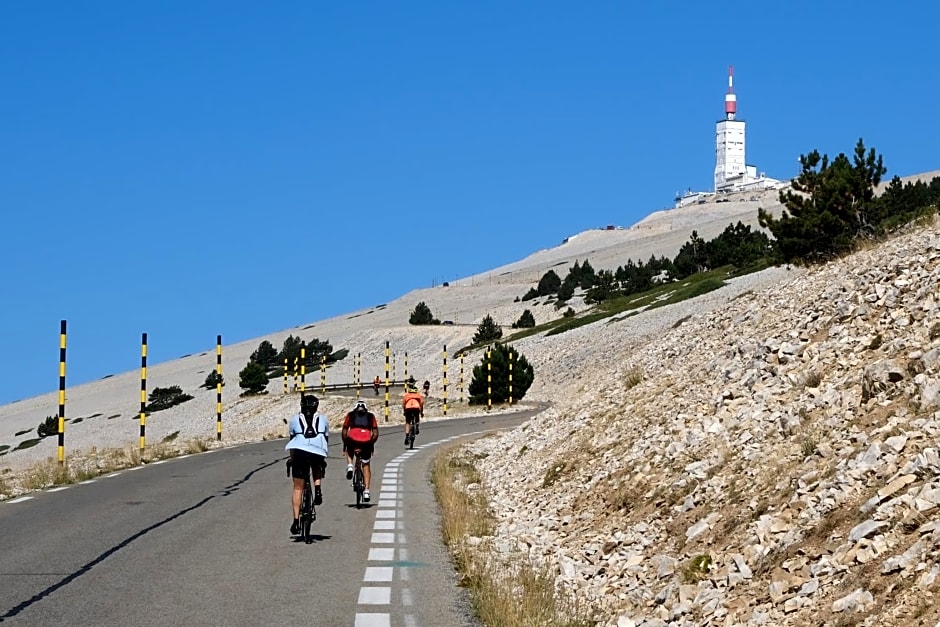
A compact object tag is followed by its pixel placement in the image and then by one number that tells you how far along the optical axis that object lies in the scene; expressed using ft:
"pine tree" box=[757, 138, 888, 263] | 136.77
